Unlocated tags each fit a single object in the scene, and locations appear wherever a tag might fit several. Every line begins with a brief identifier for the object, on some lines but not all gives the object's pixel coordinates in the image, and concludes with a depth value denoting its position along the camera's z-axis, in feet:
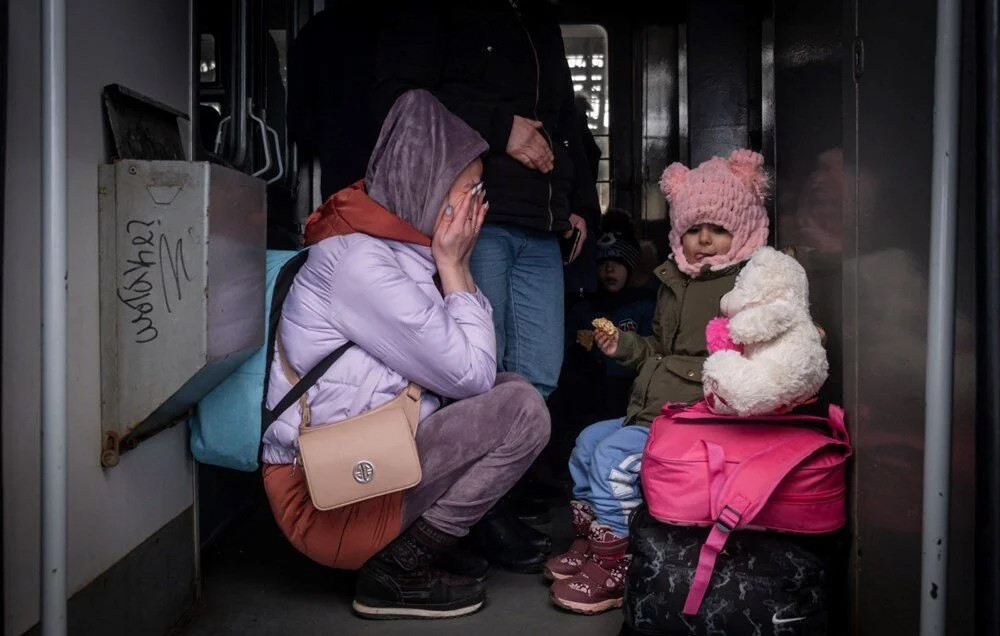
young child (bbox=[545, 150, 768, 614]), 8.13
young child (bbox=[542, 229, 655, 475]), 13.46
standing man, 8.96
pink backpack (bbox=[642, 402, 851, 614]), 6.38
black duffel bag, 6.36
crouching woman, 7.45
